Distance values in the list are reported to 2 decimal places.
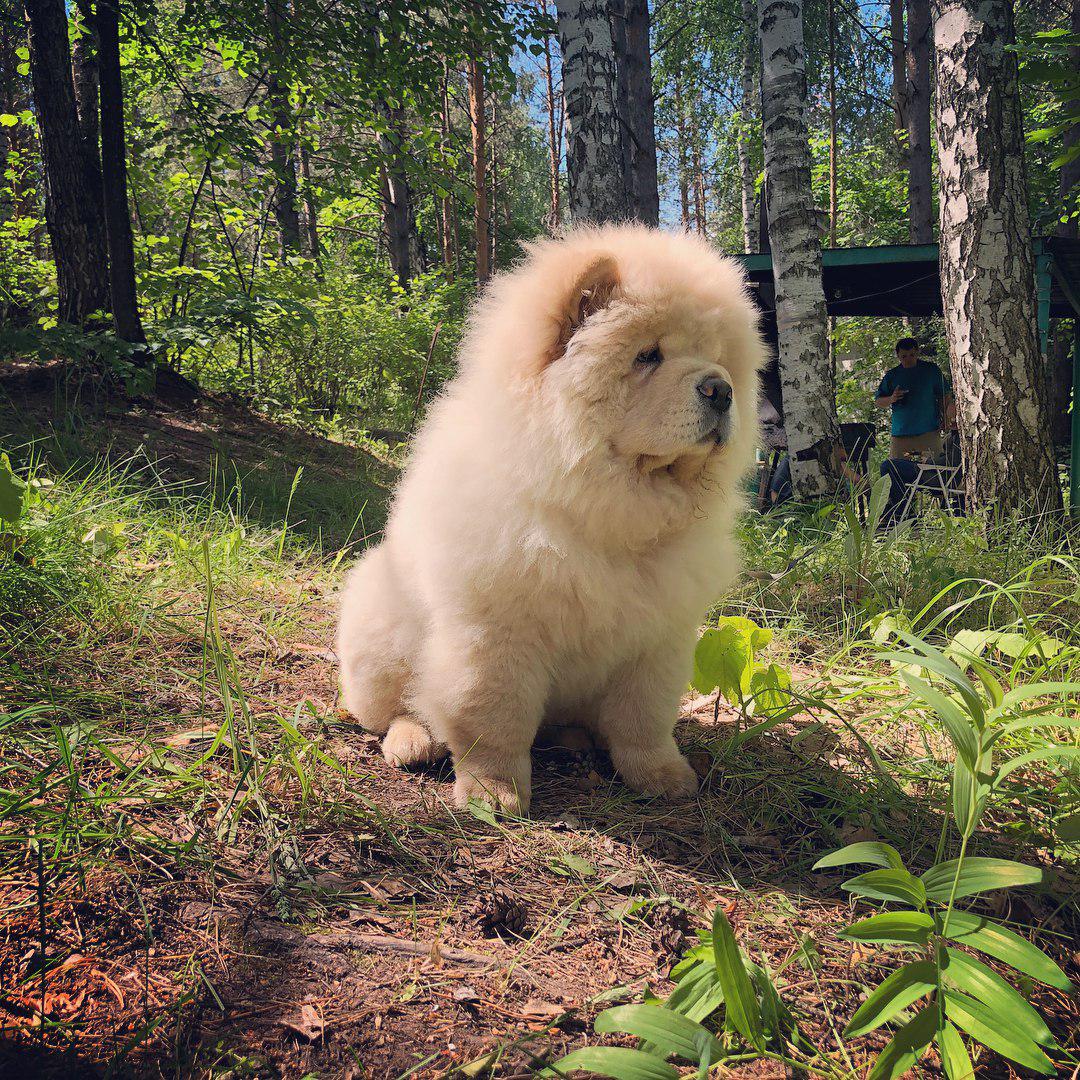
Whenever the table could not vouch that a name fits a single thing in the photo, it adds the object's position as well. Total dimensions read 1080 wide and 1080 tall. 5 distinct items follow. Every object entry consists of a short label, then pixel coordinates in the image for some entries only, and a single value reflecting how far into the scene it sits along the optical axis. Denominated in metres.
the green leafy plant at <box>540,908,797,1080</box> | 1.08
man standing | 8.01
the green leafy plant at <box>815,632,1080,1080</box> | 1.08
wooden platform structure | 6.35
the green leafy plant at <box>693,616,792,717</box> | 2.35
